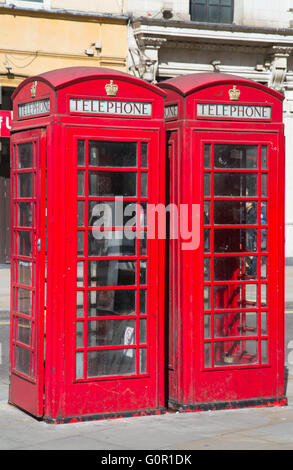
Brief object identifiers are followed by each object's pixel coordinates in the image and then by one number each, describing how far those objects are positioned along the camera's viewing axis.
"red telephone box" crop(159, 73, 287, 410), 7.24
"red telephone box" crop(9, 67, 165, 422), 6.83
